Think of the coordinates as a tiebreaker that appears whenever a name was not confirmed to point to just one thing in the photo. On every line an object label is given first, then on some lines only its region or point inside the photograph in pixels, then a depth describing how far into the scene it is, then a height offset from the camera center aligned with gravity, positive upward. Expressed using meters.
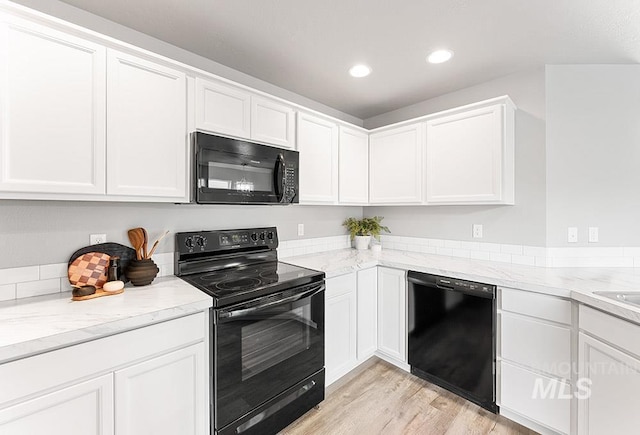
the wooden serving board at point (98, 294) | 1.45 -0.40
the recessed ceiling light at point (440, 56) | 2.09 +1.22
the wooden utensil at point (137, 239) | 1.79 -0.13
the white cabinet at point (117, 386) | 1.04 -0.70
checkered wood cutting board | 1.57 -0.29
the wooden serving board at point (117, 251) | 1.66 -0.20
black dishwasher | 1.99 -0.88
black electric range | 1.53 -0.68
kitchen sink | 1.54 -0.41
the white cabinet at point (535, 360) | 1.72 -0.90
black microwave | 1.80 +0.32
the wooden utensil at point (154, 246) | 1.81 -0.18
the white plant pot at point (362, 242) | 3.24 -0.27
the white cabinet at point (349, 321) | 2.22 -0.86
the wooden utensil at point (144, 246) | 1.81 -0.18
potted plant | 3.25 -0.13
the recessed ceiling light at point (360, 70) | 2.32 +1.23
